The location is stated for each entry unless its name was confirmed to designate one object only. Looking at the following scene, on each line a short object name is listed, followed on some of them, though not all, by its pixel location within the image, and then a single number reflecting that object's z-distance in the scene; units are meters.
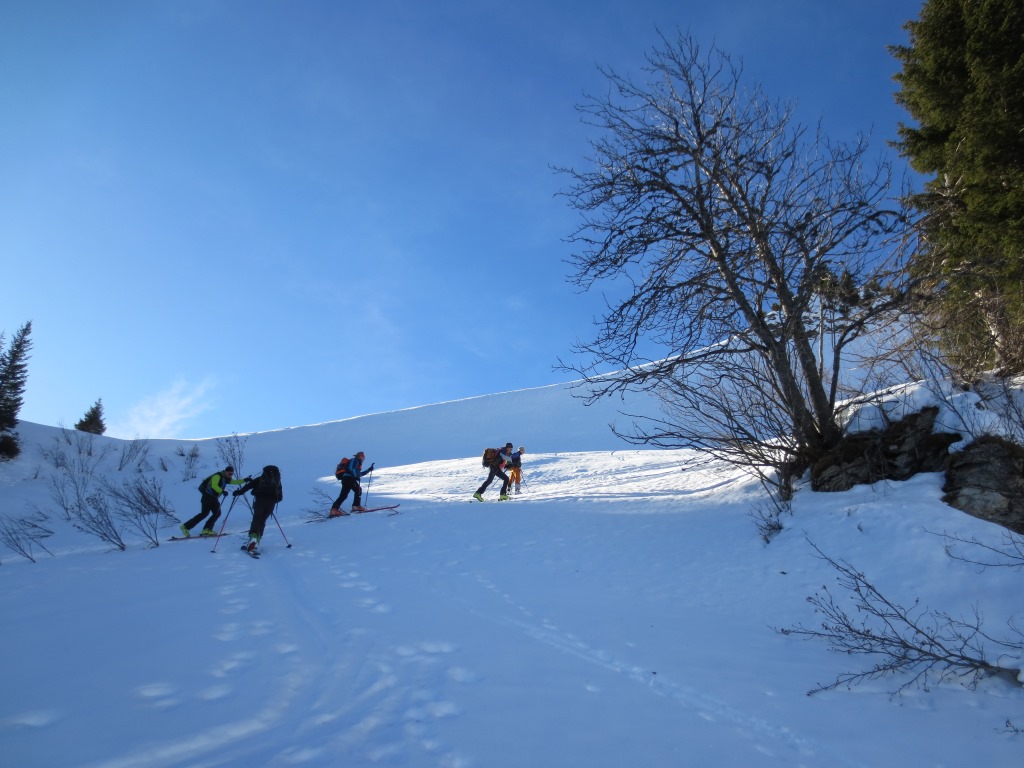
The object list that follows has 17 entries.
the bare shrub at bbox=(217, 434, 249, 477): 21.98
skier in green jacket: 8.49
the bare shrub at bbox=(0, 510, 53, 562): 8.70
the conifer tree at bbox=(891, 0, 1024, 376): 6.50
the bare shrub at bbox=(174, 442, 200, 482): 19.98
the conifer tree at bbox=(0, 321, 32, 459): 20.80
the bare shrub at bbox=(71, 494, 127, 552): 7.65
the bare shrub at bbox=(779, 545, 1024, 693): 2.87
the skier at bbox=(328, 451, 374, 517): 10.30
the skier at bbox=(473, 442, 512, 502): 11.16
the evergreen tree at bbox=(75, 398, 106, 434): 34.41
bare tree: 6.15
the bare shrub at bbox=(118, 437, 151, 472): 22.28
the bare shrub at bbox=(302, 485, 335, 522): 10.45
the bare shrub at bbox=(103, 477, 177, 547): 10.48
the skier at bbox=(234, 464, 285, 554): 6.96
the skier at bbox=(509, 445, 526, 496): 12.15
